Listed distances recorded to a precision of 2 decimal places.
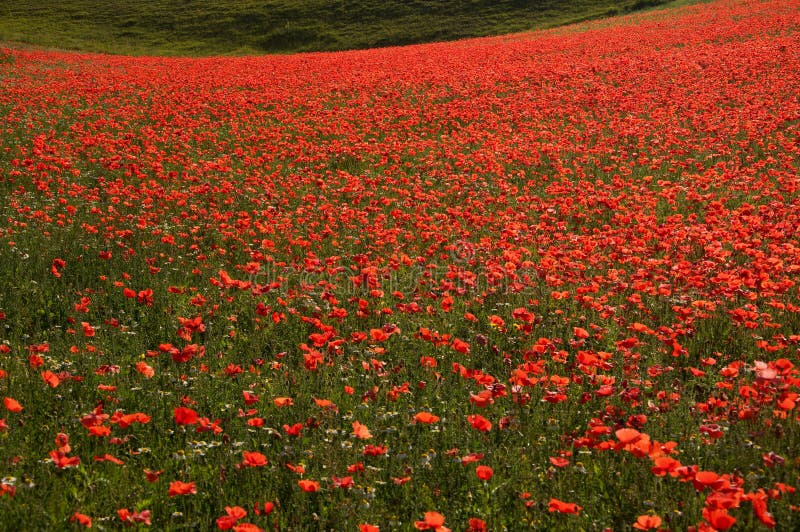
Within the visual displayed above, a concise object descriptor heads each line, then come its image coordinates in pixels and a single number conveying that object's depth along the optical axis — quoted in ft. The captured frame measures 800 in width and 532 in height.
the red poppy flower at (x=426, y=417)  22.65
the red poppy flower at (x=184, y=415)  22.52
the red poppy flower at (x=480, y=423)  23.20
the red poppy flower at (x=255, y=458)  22.48
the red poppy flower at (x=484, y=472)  21.44
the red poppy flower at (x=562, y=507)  20.49
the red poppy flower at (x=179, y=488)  20.89
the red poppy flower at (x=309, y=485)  21.18
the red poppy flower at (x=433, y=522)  18.24
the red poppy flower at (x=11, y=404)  21.60
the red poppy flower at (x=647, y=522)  19.21
